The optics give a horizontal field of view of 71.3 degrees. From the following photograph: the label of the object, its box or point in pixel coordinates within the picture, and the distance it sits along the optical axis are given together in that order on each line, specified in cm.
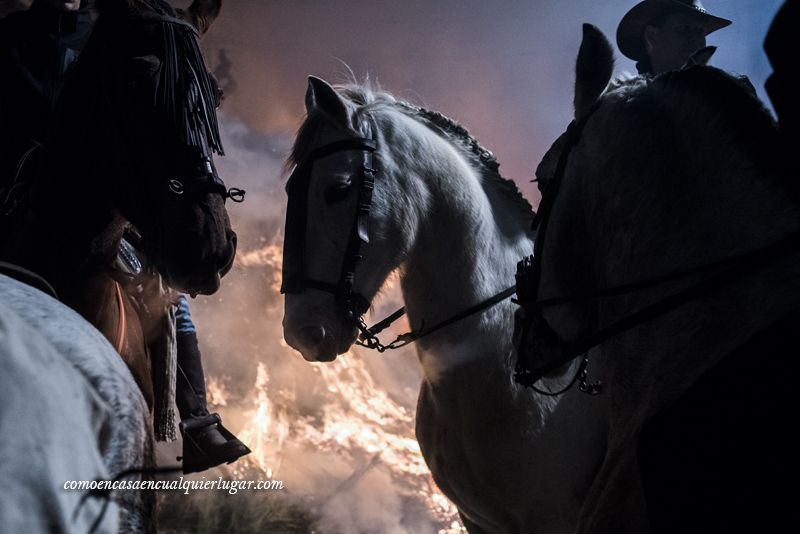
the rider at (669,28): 386
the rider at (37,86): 238
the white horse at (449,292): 259
